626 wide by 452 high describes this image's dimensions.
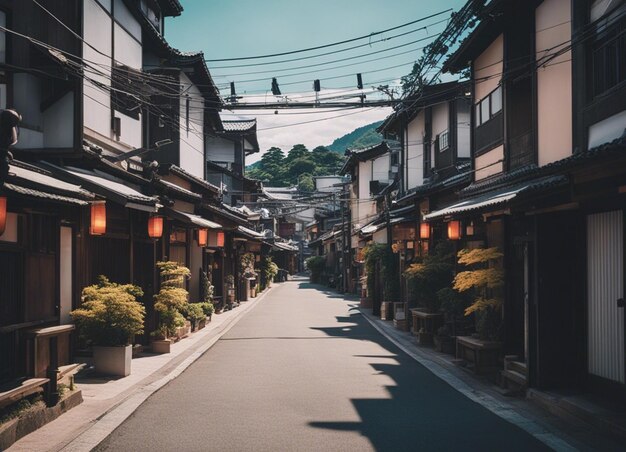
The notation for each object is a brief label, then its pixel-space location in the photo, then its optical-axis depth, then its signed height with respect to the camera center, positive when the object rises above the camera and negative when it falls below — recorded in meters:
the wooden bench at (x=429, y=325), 19.73 -2.54
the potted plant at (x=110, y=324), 13.10 -1.65
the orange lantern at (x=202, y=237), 23.86 +0.47
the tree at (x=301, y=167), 104.56 +14.21
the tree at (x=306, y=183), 92.56 +10.37
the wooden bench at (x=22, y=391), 8.26 -2.06
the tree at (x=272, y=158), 110.56 +16.77
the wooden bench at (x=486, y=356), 14.02 -2.51
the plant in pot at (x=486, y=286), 14.47 -0.96
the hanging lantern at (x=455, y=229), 17.41 +0.57
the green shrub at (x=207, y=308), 25.38 -2.51
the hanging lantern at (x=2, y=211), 8.02 +0.50
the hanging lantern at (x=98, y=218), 12.34 +0.64
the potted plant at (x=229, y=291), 33.88 -2.44
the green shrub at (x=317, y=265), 71.19 -2.01
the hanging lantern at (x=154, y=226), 16.91 +0.64
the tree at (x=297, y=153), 109.00 +17.49
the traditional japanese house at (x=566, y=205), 10.27 +0.83
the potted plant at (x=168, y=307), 17.53 -1.69
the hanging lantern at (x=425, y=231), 21.75 +0.65
